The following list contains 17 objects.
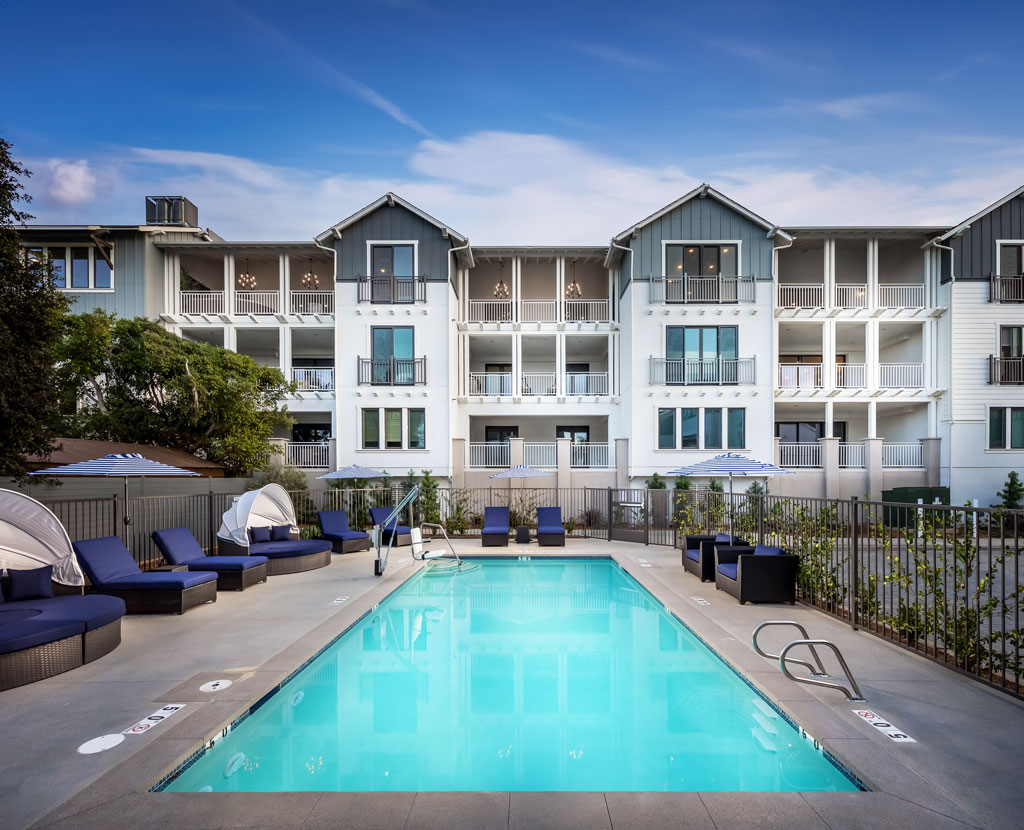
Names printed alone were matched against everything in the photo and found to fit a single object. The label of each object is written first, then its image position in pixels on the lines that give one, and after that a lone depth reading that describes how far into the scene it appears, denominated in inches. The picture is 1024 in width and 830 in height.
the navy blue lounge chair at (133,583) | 315.0
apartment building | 831.1
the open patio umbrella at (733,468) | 492.7
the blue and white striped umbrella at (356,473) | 679.6
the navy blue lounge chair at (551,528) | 609.0
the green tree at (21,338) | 347.6
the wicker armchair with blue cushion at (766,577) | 342.0
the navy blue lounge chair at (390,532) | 613.3
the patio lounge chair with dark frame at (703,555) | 412.8
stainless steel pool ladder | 189.6
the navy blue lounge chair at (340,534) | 575.8
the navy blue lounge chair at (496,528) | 609.6
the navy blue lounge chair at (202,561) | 380.2
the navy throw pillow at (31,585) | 267.0
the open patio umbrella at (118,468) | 378.6
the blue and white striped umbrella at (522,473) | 685.9
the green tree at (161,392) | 688.4
